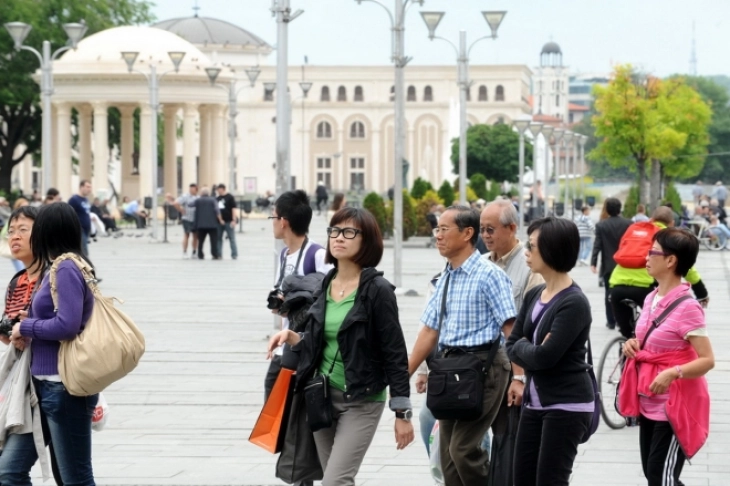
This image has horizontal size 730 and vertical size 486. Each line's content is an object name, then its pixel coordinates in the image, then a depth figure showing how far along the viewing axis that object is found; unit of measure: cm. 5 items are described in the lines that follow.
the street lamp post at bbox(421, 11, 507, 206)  3098
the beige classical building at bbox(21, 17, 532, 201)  13825
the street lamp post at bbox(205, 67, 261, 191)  5428
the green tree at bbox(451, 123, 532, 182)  10300
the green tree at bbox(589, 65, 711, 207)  6481
